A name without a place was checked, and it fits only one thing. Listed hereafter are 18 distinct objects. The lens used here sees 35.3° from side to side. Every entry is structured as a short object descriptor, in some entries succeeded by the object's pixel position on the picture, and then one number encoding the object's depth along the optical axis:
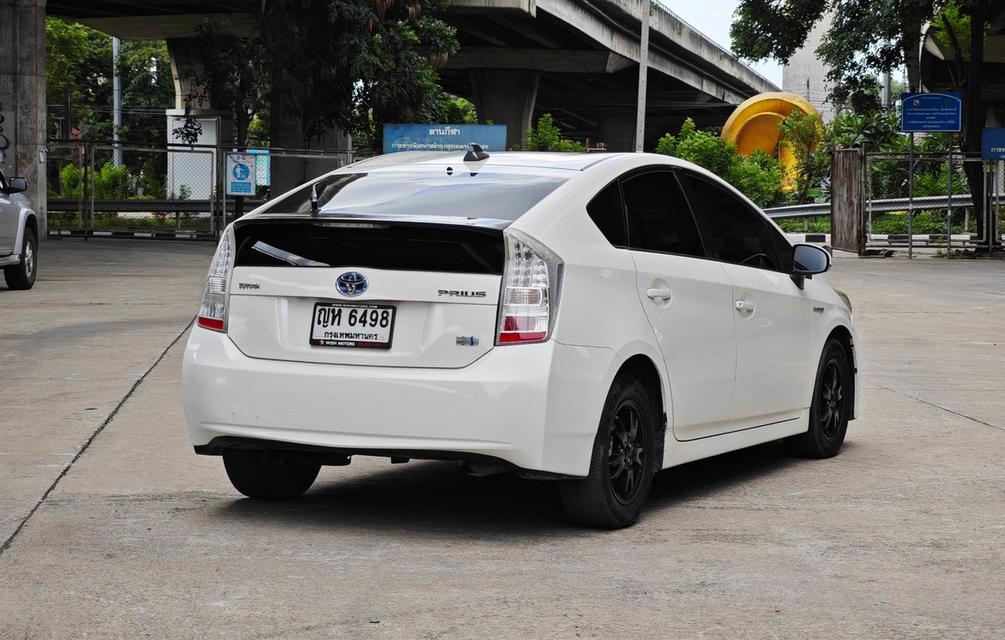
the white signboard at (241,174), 34.03
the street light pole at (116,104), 67.94
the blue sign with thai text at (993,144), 31.73
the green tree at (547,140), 51.00
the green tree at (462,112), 80.44
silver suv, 18.44
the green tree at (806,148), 55.22
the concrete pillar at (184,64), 49.00
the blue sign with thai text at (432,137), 35.94
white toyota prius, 5.69
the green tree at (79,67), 60.81
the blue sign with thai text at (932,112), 32.69
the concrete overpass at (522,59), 33.41
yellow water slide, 63.06
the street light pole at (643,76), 43.16
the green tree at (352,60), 34.72
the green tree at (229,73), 39.56
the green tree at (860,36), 34.47
